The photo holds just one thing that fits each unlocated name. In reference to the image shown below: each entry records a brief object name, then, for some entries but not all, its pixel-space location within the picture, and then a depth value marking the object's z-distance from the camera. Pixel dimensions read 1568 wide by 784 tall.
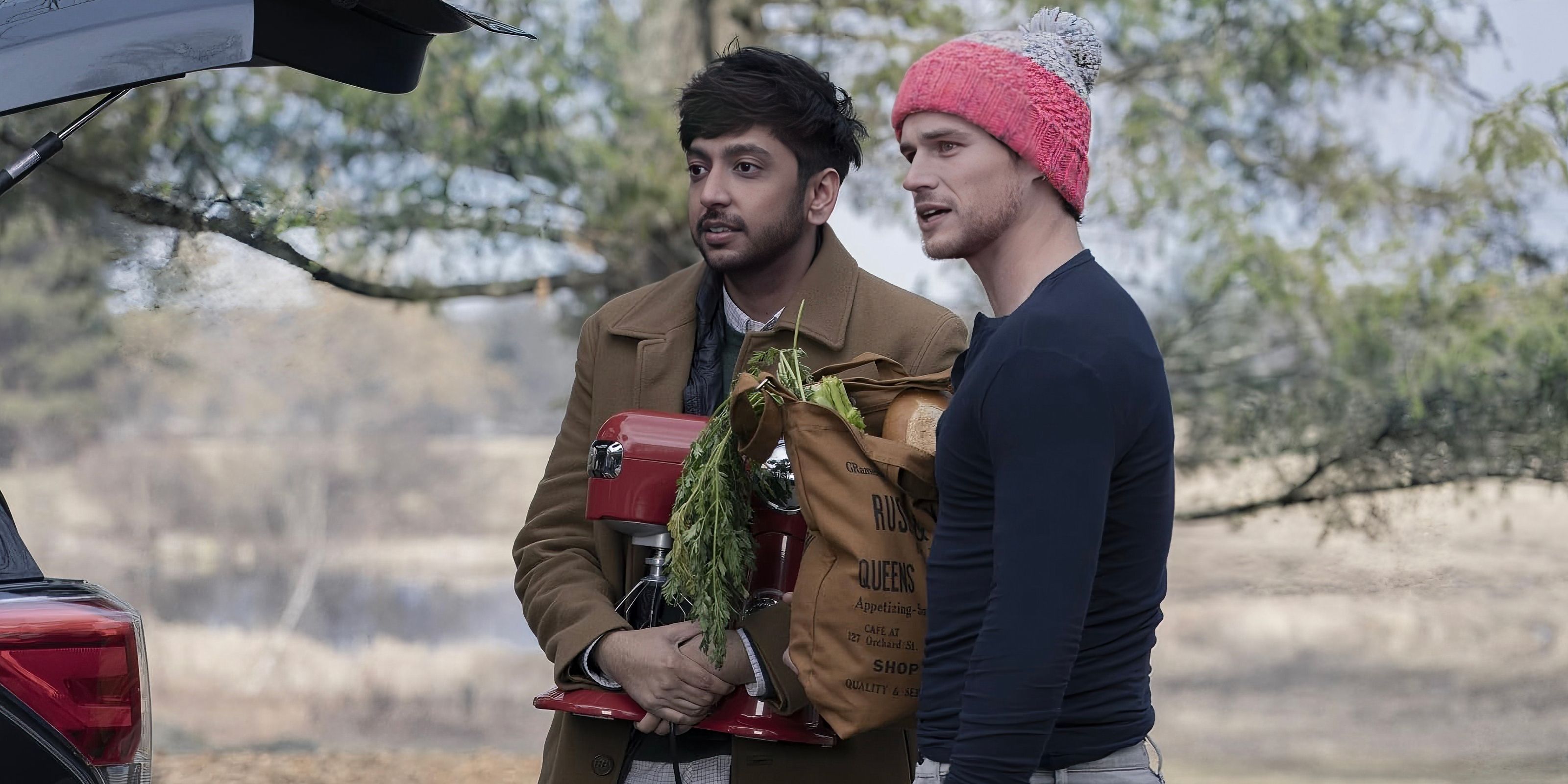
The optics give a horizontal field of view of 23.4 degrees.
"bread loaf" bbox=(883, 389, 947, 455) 3.69
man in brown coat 3.95
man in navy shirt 3.40
